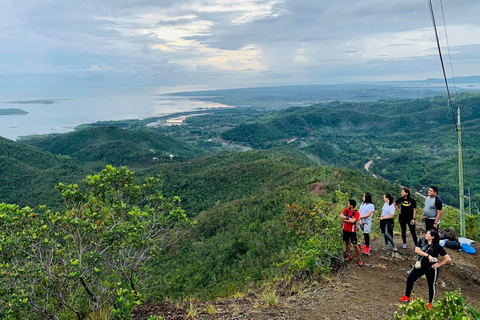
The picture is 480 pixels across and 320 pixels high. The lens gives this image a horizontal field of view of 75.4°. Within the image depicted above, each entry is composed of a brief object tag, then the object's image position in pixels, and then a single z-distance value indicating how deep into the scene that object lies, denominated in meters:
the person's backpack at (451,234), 8.99
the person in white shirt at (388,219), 7.79
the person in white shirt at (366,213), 7.50
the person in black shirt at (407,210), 7.76
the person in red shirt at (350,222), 7.23
